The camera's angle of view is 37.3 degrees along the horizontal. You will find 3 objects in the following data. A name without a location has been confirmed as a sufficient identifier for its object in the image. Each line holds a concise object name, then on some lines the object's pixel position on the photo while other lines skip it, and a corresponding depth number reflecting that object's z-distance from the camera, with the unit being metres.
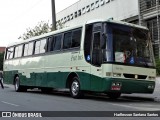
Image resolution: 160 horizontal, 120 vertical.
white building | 23.70
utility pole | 17.43
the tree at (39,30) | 24.15
